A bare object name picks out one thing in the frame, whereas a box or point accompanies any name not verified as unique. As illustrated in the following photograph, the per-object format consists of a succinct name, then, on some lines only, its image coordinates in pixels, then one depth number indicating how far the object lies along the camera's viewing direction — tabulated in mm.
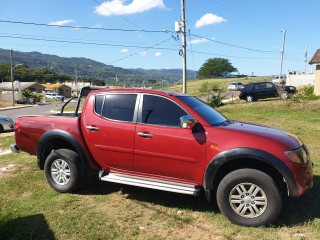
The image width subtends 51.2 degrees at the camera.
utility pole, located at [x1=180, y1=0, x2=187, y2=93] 23250
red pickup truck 4227
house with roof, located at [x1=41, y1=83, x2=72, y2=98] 105438
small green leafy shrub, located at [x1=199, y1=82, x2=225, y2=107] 25375
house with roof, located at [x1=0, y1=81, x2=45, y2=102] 62953
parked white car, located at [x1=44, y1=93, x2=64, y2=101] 78812
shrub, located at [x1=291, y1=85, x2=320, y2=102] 21909
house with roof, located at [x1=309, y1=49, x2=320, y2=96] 24883
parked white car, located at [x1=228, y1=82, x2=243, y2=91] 55781
